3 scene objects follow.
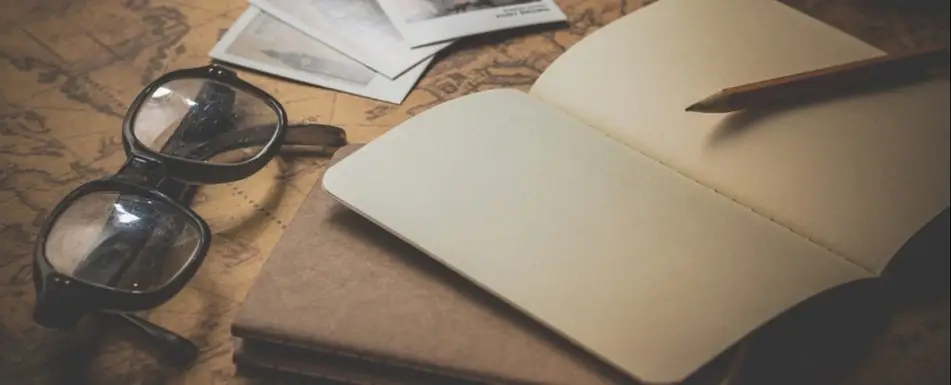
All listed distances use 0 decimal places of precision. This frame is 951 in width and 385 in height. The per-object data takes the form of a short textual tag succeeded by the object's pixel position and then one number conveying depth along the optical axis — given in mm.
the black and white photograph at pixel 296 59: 712
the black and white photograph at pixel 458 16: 753
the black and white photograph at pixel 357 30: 732
